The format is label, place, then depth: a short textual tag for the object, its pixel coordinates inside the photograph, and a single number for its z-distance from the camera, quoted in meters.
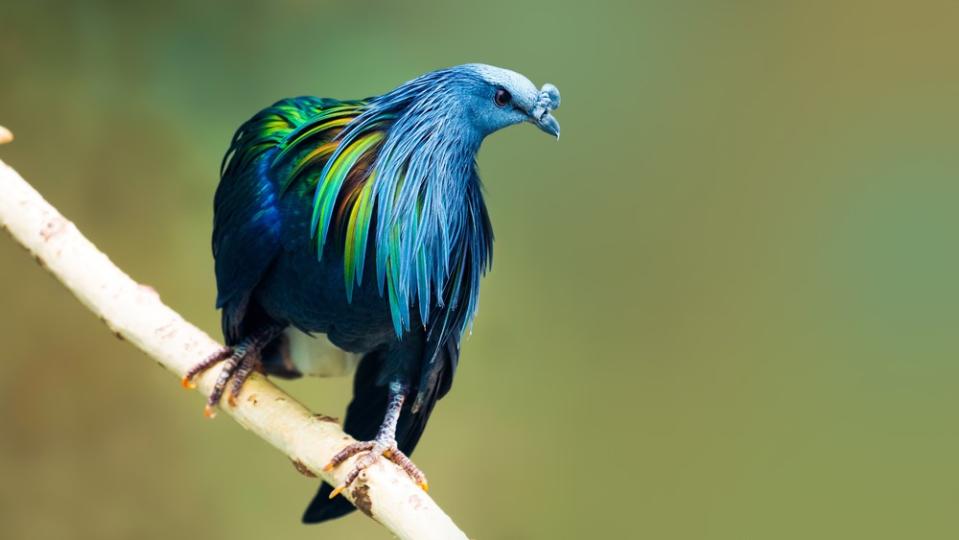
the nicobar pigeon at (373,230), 5.79
